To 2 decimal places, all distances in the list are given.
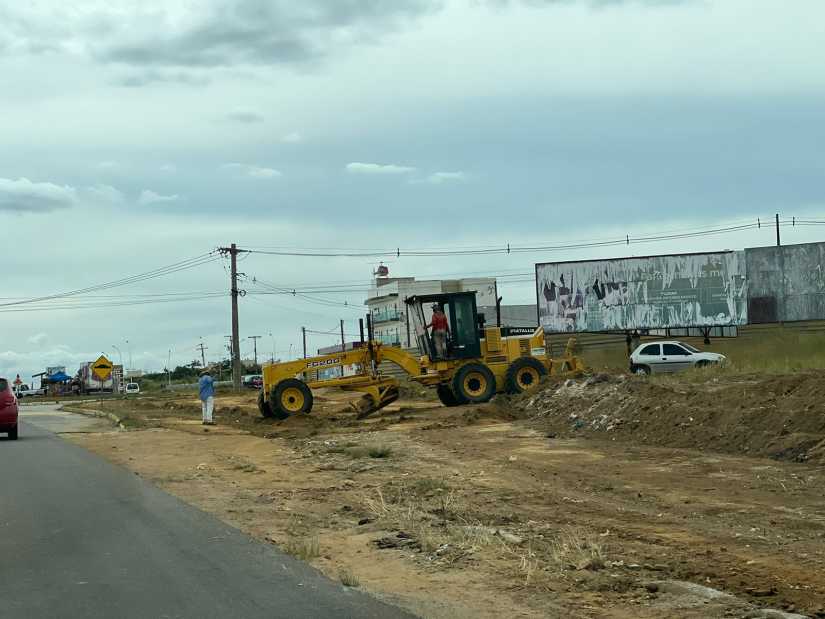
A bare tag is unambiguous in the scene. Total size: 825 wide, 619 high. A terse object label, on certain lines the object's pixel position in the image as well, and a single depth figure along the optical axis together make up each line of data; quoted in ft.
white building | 333.01
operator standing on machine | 106.11
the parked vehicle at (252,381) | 305.45
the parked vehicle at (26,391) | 411.77
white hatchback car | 142.82
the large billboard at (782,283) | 180.96
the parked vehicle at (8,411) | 88.53
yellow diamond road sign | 161.17
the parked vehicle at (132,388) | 384.12
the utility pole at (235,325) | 209.91
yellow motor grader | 105.50
